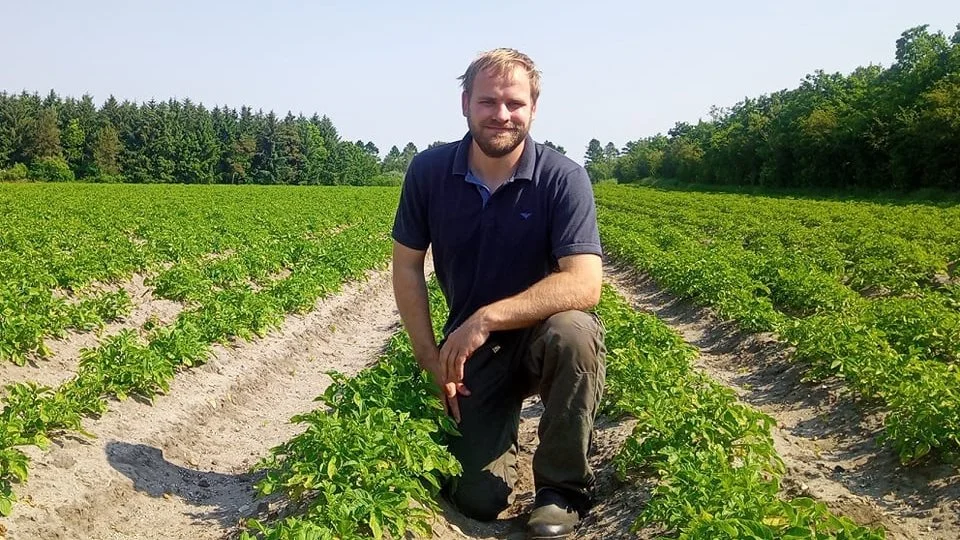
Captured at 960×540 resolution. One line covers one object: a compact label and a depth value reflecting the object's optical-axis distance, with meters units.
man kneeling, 3.79
